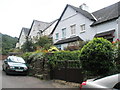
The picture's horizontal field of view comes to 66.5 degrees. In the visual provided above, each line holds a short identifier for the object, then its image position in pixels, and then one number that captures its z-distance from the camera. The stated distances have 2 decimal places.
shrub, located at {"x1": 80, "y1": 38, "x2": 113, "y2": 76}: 4.09
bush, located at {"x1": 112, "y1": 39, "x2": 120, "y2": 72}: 4.14
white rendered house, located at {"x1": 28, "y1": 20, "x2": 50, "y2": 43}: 26.22
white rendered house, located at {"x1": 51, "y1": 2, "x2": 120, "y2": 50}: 11.02
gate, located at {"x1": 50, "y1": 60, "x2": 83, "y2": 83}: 5.33
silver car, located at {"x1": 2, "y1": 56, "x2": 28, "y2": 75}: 7.04
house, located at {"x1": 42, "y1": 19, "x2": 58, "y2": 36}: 23.12
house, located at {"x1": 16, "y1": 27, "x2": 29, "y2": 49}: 32.52
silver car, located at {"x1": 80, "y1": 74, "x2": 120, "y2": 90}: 2.05
